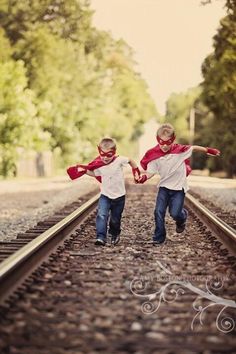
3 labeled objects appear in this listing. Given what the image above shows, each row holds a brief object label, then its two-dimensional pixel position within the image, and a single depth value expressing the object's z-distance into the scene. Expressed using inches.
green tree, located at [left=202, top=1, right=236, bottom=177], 1243.7
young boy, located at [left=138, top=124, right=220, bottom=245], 422.9
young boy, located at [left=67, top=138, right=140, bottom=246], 421.2
